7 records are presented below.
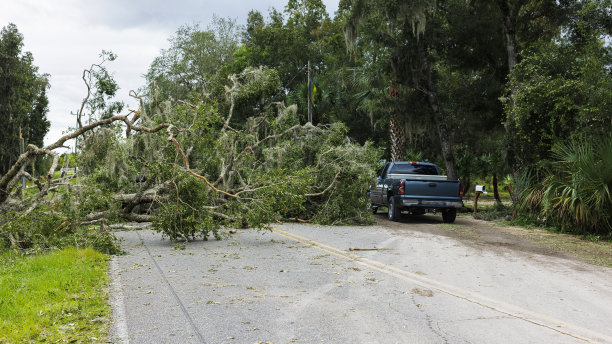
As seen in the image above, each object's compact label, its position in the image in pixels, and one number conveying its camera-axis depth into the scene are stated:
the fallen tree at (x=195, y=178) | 10.77
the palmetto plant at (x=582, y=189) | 12.77
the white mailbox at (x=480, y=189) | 18.67
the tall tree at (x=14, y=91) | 44.94
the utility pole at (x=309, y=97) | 26.67
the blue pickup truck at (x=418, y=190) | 16.22
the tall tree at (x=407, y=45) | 22.42
